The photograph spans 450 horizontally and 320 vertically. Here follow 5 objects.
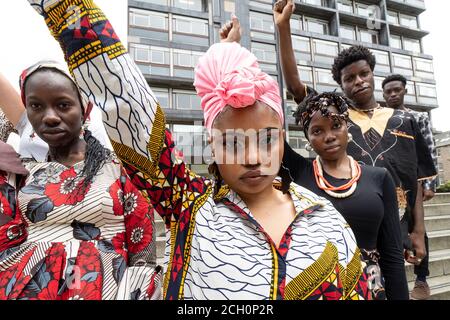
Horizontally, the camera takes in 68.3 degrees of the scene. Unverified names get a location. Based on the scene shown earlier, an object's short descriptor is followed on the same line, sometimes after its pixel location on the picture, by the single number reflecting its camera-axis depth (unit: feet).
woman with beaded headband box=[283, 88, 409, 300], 4.56
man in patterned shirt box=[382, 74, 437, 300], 8.63
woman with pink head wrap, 2.84
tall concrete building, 70.69
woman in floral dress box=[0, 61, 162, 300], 3.40
